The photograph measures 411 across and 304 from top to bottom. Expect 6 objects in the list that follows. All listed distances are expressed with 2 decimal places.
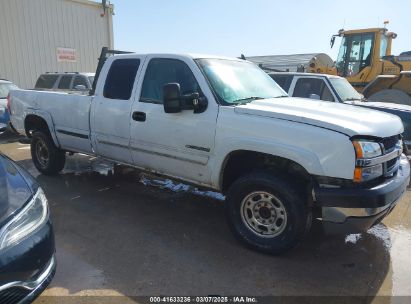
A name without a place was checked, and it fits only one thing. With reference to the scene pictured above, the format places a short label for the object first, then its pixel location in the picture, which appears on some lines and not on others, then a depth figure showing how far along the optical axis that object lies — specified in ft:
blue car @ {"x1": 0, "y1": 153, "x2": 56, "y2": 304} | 7.11
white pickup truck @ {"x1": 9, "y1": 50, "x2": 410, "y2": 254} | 10.05
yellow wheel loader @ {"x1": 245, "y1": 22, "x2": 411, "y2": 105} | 35.83
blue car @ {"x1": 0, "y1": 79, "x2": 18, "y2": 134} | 31.35
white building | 44.16
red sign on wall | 49.75
